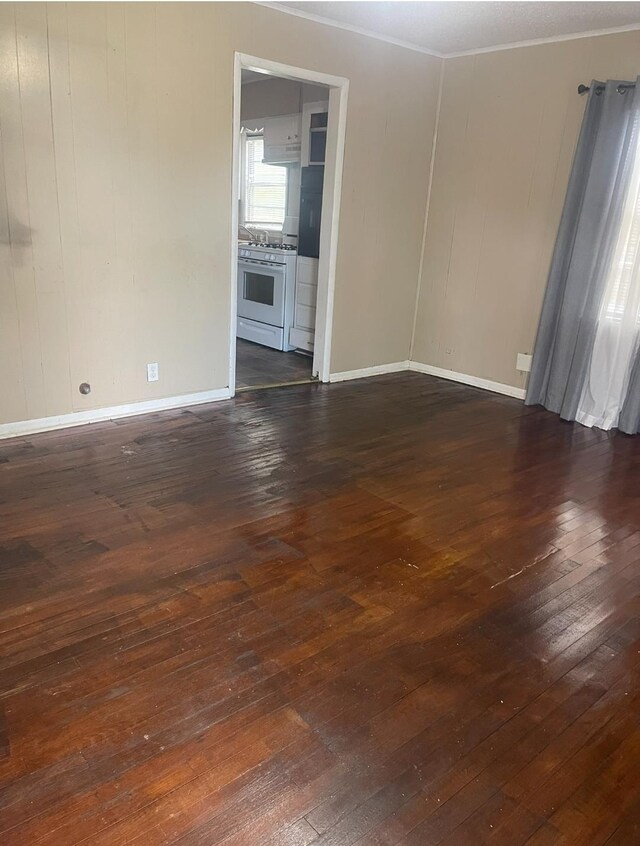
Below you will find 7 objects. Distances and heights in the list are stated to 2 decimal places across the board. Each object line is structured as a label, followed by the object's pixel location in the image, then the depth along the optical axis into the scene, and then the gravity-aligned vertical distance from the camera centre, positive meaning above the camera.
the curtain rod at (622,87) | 4.08 +0.92
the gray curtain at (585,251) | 4.17 -0.14
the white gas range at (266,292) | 6.11 -0.82
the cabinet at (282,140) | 6.15 +0.65
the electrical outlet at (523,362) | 5.08 -1.06
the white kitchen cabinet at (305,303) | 6.00 -0.87
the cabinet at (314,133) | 5.69 +0.68
